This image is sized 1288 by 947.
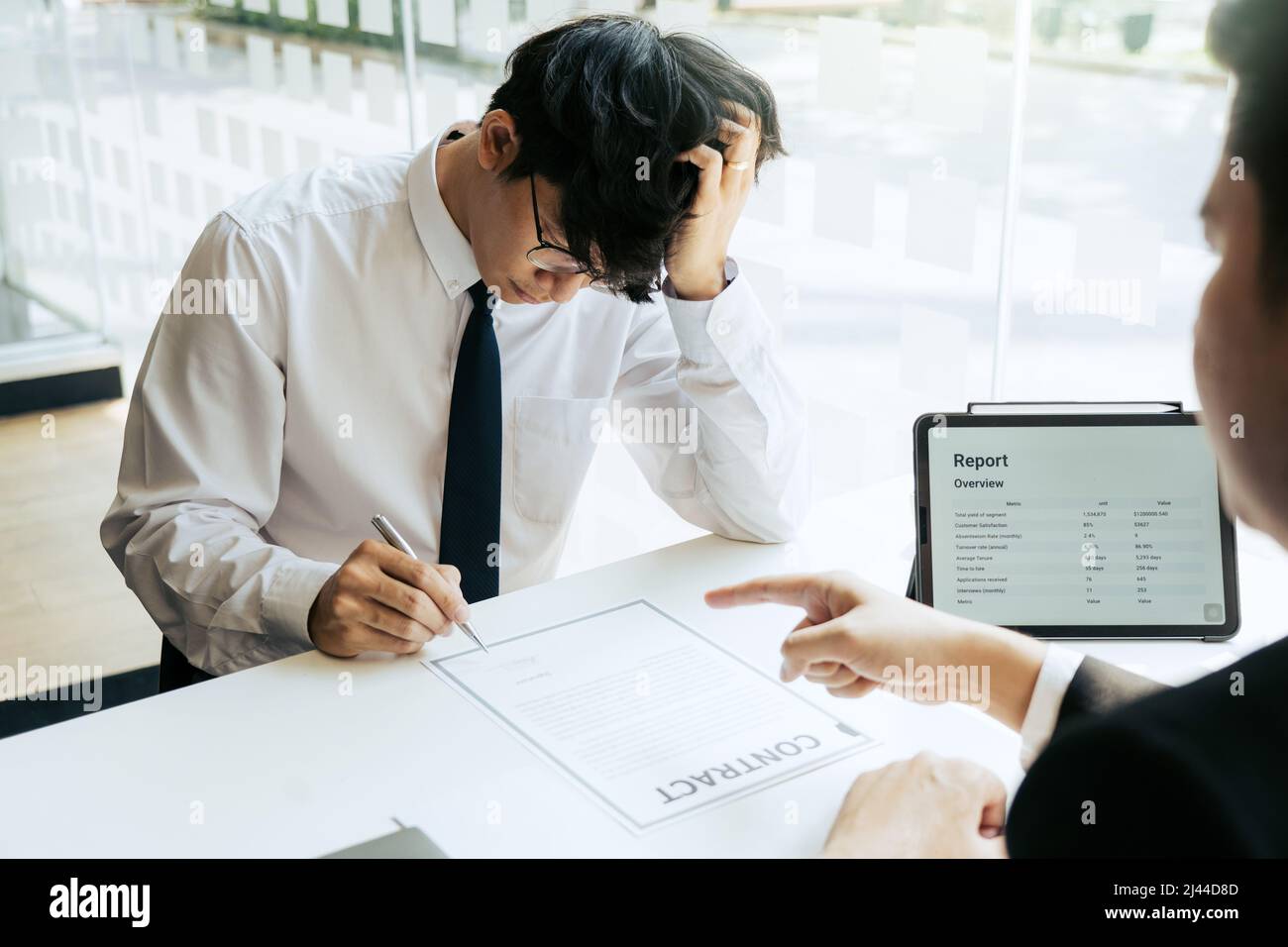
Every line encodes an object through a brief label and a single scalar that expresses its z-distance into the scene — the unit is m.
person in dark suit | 0.47
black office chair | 1.51
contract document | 1.05
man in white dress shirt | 1.35
